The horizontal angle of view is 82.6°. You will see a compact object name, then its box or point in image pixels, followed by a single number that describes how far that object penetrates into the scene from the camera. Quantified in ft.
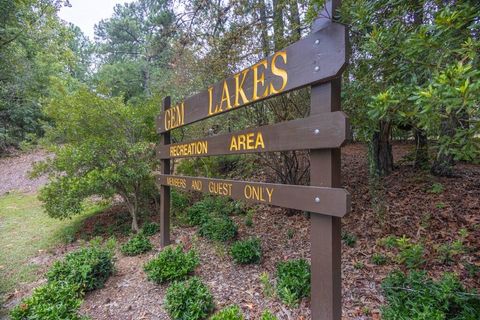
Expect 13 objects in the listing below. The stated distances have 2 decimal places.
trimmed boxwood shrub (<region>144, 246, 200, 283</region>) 9.71
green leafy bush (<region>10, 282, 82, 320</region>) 7.68
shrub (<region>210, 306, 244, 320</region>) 6.69
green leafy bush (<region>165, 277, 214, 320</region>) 7.65
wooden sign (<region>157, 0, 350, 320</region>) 5.06
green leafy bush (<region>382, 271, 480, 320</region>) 6.13
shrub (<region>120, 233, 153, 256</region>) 12.95
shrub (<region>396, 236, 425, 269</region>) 8.57
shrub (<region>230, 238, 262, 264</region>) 10.27
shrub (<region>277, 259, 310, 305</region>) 7.71
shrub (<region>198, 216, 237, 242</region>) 12.63
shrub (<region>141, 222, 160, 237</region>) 15.19
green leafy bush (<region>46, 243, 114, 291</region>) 9.85
